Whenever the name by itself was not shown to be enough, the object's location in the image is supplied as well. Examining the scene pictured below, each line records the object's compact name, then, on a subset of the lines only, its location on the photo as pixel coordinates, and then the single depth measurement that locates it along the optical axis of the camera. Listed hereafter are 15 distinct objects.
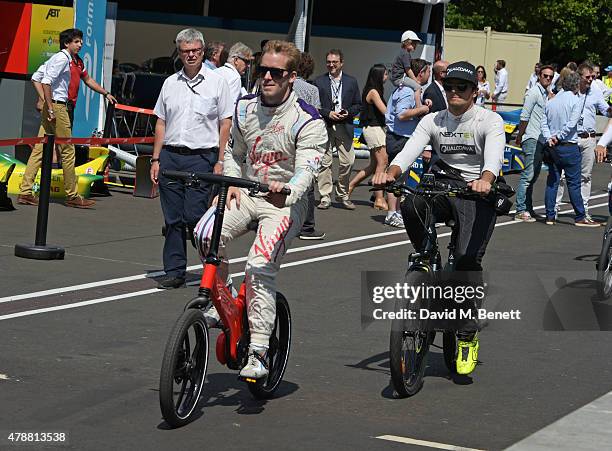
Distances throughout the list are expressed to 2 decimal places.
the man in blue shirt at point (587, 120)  15.92
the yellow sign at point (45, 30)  18.22
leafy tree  47.16
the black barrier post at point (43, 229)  11.59
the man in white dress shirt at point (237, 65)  13.35
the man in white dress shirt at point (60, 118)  14.86
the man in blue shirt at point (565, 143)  15.95
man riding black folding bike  7.81
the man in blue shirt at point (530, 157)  16.83
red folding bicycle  6.29
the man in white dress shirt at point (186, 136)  10.65
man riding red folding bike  6.87
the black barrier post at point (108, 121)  17.70
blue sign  17.98
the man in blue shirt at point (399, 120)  15.23
